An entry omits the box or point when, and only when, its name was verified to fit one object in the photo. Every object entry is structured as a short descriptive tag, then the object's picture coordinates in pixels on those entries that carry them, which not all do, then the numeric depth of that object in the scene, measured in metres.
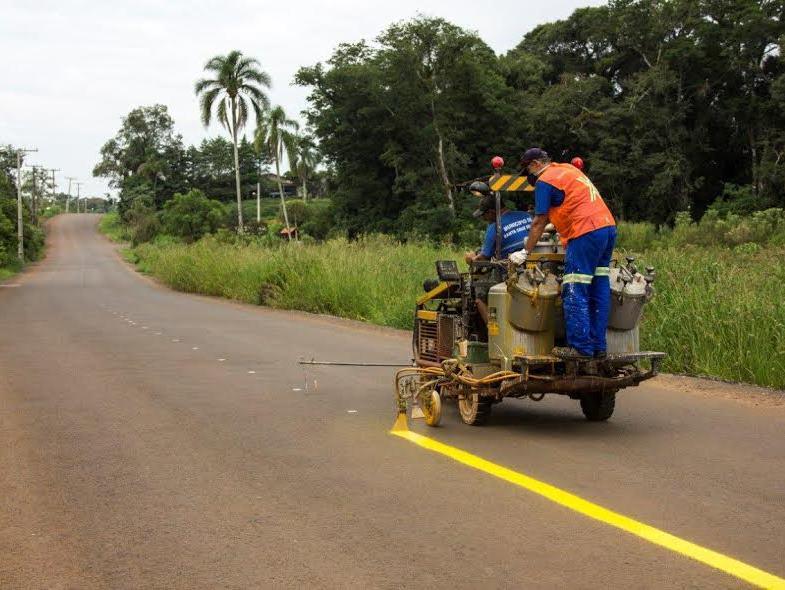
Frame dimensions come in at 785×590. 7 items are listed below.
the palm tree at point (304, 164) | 90.29
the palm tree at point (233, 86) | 58.28
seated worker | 7.85
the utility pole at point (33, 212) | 95.31
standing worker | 6.74
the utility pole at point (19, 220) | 64.25
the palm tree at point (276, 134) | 71.25
